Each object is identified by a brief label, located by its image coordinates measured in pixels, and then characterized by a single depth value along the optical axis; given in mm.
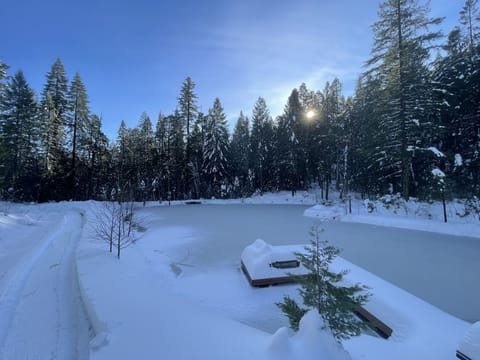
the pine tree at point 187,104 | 23297
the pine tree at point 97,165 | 20672
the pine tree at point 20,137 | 16906
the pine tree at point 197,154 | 22062
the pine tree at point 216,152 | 22328
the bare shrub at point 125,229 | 6145
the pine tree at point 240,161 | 24281
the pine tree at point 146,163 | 21109
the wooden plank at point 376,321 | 2894
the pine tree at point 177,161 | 22422
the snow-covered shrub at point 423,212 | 8985
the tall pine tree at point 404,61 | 10734
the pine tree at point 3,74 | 12977
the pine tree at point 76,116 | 19578
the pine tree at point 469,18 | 15753
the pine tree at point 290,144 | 22781
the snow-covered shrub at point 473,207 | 7672
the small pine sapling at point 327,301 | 2064
